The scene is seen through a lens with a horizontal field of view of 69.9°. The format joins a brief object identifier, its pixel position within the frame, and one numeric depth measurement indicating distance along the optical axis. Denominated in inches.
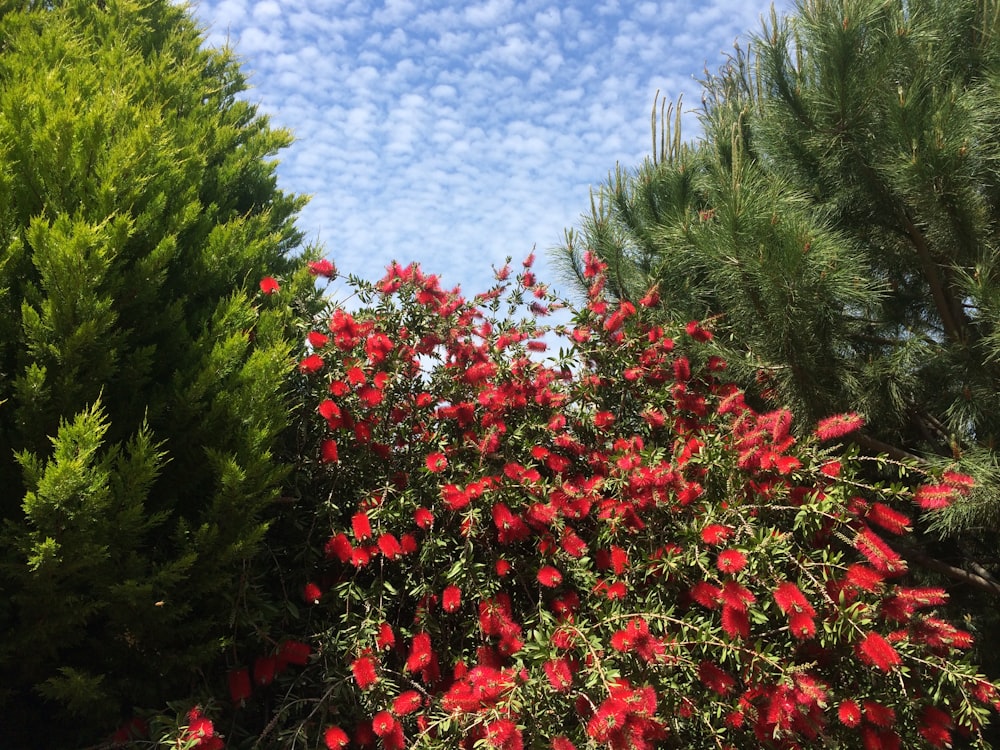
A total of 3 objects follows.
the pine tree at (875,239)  137.6
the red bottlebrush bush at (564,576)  100.5
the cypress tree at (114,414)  88.5
